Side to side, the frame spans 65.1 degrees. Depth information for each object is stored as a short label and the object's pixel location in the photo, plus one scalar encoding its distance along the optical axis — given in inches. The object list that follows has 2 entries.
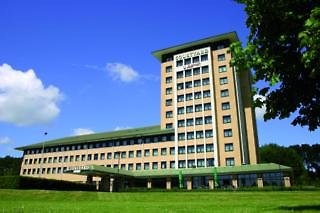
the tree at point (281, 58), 415.5
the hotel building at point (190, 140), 2121.7
